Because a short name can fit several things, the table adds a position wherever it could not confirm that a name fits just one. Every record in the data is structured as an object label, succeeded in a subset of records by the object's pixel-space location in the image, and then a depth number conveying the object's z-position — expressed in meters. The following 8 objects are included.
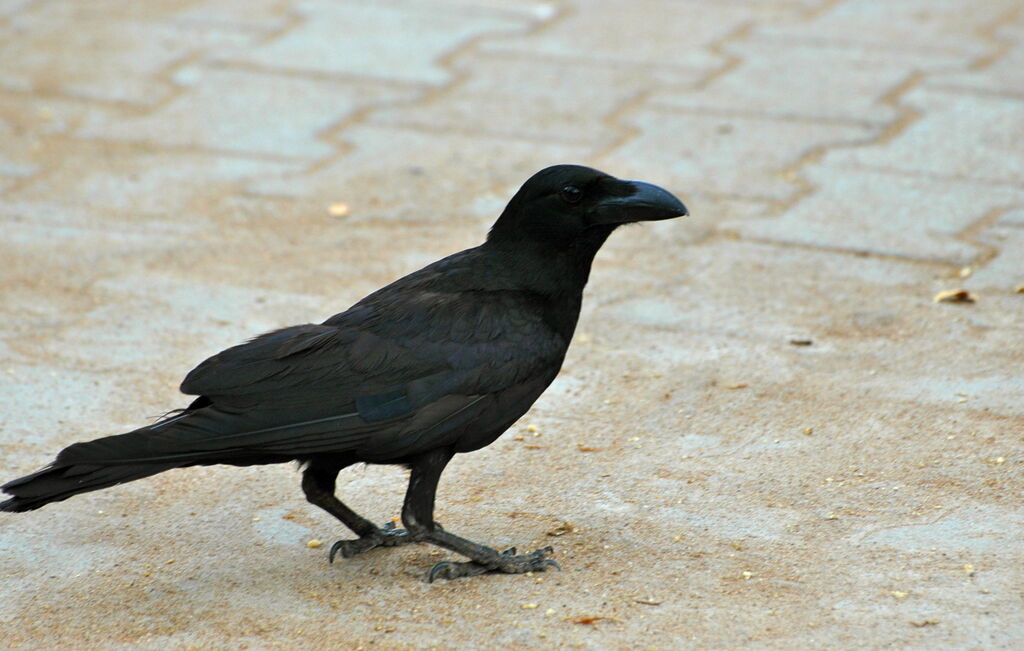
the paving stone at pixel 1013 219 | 11.51
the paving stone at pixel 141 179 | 12.44
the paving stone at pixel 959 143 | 12.71
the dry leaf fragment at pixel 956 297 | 10.24
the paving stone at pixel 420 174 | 12.28
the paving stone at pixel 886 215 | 11.29
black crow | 6.63
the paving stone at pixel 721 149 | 12.62
